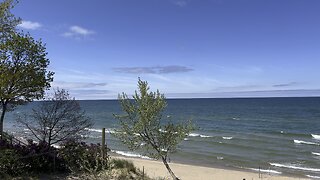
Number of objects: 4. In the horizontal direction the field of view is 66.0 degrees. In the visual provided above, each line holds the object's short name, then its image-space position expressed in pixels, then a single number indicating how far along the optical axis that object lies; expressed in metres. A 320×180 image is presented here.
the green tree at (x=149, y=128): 8.67
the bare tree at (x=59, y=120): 9.62
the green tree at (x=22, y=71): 8.28
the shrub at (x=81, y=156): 9.58
